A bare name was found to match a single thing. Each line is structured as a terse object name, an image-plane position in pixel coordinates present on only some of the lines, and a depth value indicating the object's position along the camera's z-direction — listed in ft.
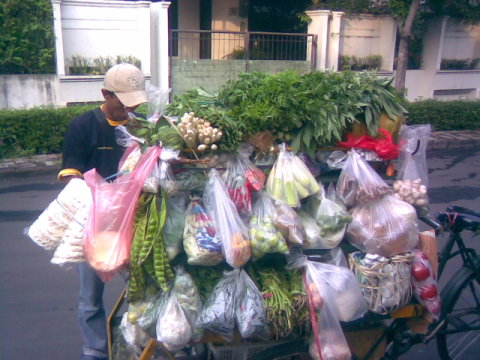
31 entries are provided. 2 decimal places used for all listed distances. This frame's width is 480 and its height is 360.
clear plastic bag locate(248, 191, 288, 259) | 6.76
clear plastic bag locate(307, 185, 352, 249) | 7.20
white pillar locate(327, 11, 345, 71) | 37.24
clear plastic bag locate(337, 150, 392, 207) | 7.34
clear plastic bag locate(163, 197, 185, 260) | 6.77
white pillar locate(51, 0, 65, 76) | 28.86
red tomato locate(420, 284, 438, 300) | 7.64
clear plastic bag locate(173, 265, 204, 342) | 6.78
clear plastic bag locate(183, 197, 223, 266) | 6.54
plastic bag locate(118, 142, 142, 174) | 7.29
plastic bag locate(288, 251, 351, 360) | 6.97
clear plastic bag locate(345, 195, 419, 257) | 7.39
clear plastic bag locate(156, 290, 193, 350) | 6.53
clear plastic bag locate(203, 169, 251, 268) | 6.54
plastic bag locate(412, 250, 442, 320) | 7.57
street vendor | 8.64
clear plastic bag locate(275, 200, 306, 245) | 6.90
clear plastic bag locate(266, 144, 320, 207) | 7.05
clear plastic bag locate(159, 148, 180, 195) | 6.61
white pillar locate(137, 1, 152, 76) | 31.68
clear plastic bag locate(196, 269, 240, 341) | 6.64
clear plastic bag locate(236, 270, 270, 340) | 6.64
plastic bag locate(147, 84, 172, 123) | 7.79
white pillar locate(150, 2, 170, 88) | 33.01
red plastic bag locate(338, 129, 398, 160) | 7.67
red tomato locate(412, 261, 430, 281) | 7.55
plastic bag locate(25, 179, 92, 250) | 6.91
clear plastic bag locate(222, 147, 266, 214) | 7.02
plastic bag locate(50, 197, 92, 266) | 6.66
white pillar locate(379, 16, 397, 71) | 39.14
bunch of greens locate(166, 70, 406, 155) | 7.06
